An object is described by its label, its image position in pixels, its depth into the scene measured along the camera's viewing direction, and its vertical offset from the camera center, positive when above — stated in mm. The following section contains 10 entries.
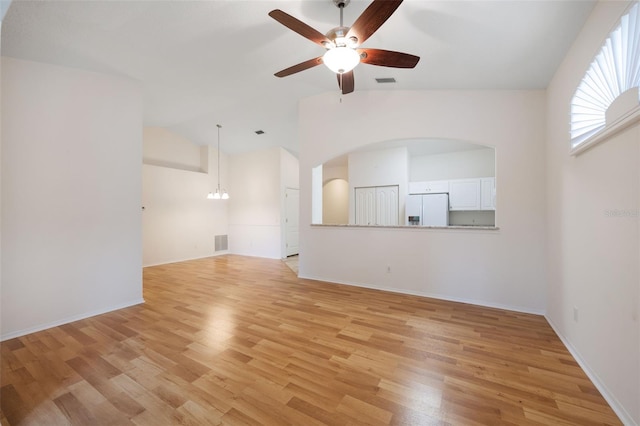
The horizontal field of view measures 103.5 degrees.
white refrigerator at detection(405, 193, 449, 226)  5531 +62
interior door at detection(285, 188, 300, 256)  7371 -193
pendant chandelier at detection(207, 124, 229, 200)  6438 +451
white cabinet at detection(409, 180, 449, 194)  5805 +613
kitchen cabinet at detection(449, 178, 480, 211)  5527 +416
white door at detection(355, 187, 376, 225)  6254 +192
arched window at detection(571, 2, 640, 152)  1496 +881
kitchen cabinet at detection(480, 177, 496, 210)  5391 +422
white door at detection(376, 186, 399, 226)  6027 +187
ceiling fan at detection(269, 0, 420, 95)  1737 +1368
